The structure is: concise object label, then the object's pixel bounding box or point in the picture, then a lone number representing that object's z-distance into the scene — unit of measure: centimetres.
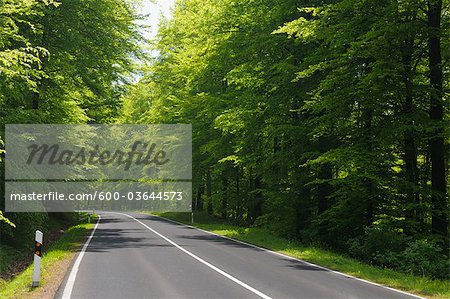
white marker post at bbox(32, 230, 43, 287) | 936
